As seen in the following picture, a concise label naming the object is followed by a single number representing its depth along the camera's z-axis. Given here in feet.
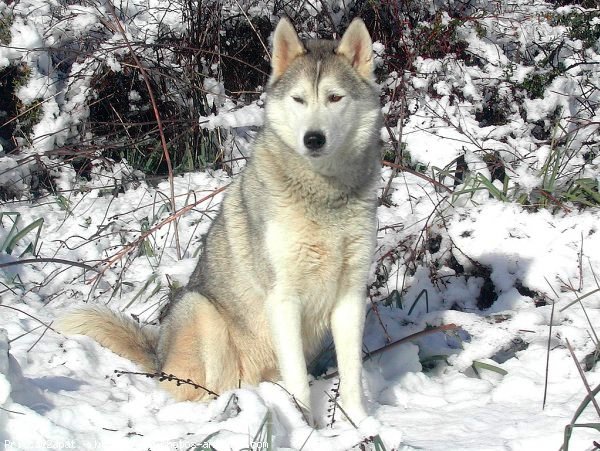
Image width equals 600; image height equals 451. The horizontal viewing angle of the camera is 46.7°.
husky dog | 10.76
